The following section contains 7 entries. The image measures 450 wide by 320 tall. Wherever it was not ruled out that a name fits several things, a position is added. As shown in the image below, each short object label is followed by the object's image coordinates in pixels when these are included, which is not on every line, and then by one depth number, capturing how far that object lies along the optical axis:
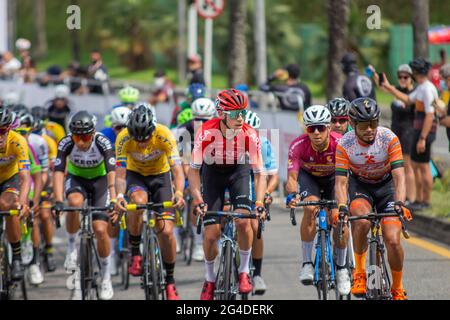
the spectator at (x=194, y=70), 19.59
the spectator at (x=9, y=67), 35.59
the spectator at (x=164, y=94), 25.72
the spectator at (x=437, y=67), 25.03
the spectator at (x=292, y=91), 19.81
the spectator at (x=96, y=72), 29.03
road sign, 25.03
